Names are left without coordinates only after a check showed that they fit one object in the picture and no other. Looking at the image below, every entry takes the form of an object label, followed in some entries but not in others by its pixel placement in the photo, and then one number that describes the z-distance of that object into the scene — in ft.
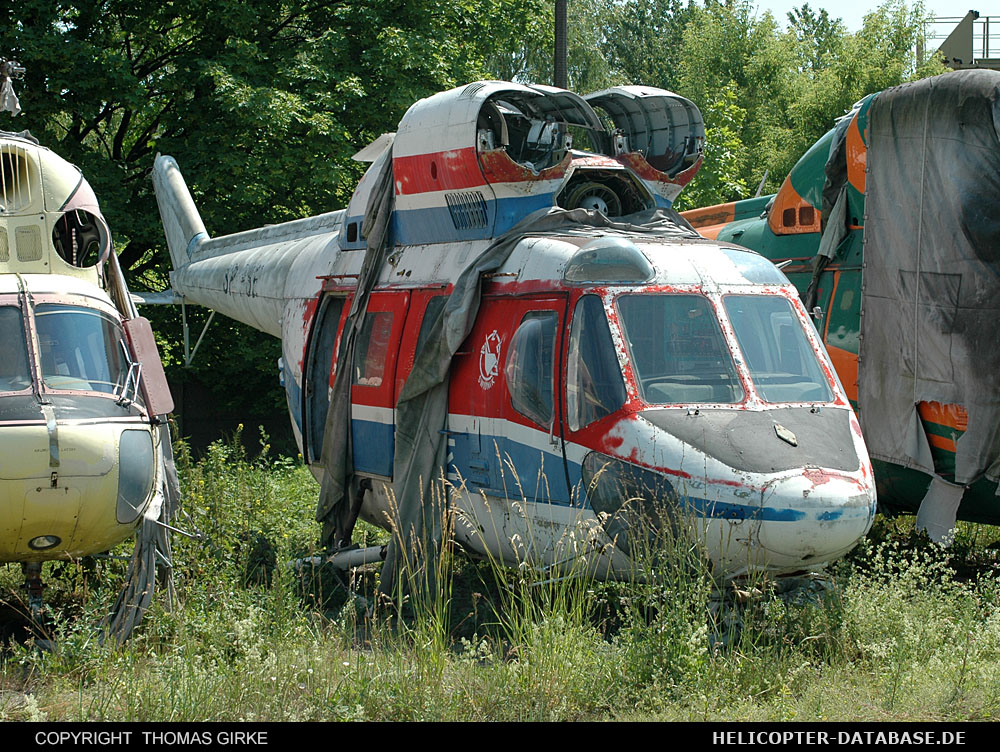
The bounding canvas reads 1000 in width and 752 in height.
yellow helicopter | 41.39
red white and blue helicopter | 38.88
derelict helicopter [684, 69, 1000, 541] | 50.88
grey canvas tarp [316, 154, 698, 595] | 46.52
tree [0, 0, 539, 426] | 99.40
